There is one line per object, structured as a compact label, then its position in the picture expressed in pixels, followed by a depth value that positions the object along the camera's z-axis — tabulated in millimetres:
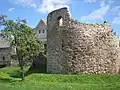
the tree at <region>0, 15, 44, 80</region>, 13248
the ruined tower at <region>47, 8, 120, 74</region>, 14091
